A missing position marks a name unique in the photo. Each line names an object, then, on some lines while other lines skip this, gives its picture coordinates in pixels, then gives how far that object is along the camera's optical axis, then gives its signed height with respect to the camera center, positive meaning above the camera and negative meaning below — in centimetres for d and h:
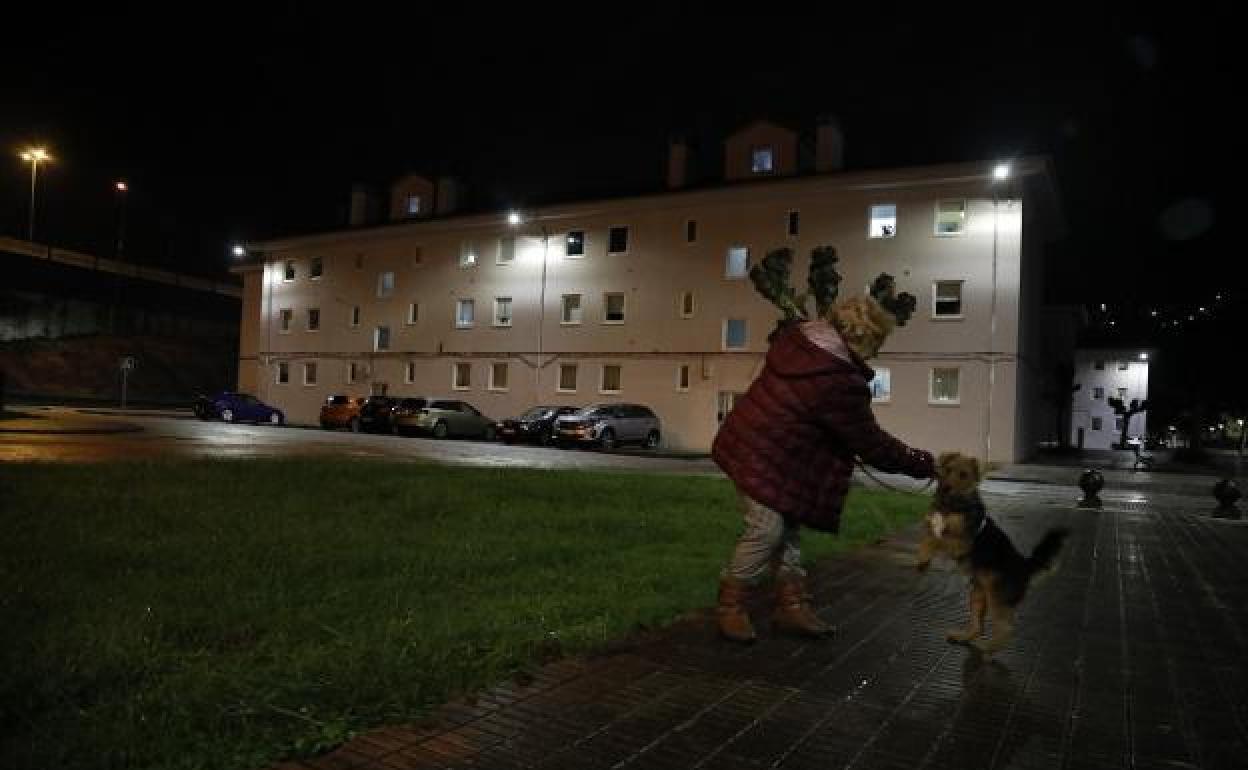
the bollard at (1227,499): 1308 -114
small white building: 6688 +218
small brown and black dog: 439 -71
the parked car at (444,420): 3216 -134
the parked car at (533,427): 3011 -135
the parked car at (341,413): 3488 -135
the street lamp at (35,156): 3672 +888
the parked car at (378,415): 3313 -129
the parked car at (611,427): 2889 -118
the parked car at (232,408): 3662 -143
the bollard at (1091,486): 1377 -110
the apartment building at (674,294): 2845 +408
